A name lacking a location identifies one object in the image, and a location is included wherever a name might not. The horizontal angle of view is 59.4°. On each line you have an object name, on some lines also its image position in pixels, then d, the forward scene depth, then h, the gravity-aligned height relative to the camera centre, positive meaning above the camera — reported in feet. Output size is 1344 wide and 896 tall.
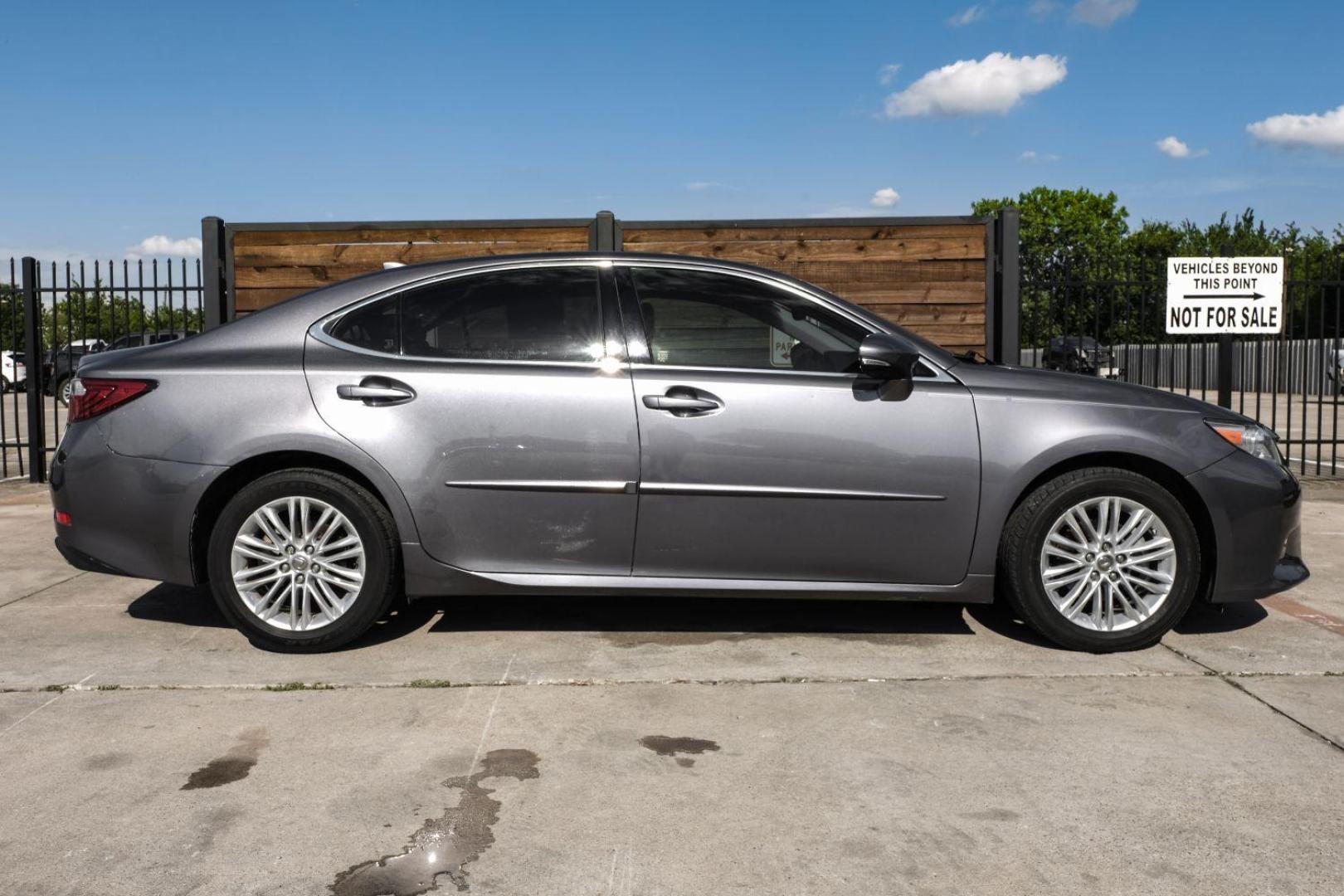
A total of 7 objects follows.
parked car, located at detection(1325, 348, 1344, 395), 29.99 +1.02
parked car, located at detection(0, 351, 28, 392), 92.68 +2.24
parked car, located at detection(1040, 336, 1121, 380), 29.53 +2.96
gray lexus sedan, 14.85 -0.93
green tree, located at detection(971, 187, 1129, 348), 208.54 +34.43
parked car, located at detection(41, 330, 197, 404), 31.48 +1.55
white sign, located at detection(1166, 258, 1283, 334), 32.37 +2.97
